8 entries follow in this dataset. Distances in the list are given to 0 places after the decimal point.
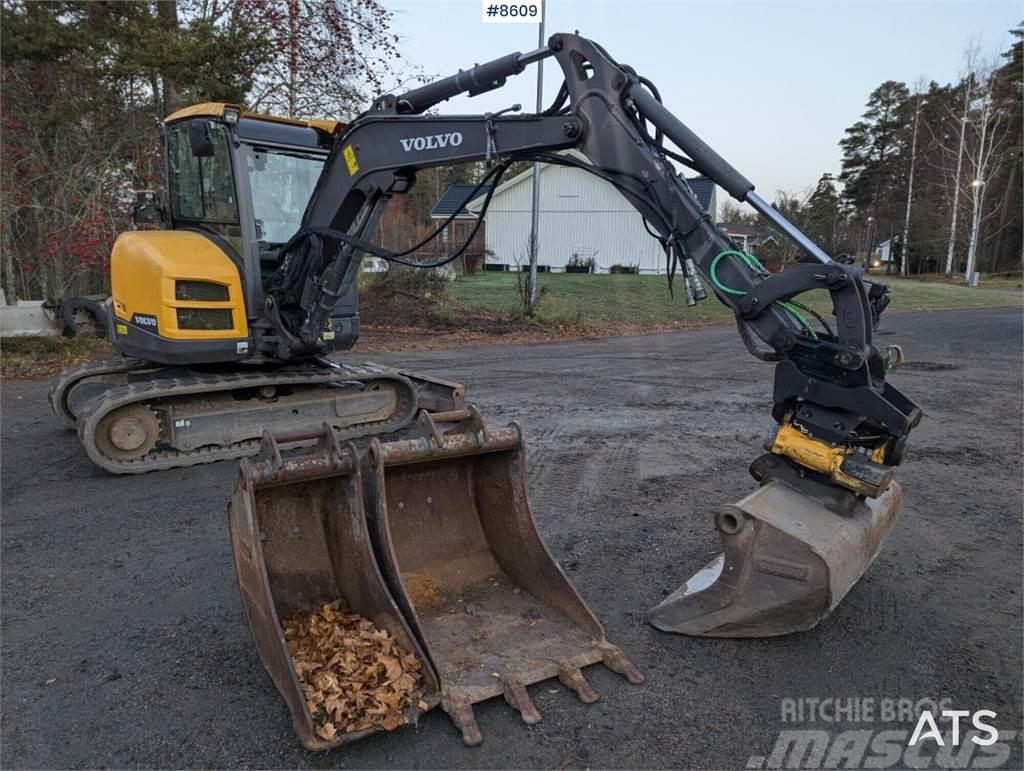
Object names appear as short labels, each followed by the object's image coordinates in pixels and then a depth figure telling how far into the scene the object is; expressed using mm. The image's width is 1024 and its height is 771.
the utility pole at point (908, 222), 43719
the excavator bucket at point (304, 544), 2633
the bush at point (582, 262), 32219
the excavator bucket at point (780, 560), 2805
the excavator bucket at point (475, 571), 2754
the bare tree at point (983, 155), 33812
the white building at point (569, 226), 32625
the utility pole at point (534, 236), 14520
